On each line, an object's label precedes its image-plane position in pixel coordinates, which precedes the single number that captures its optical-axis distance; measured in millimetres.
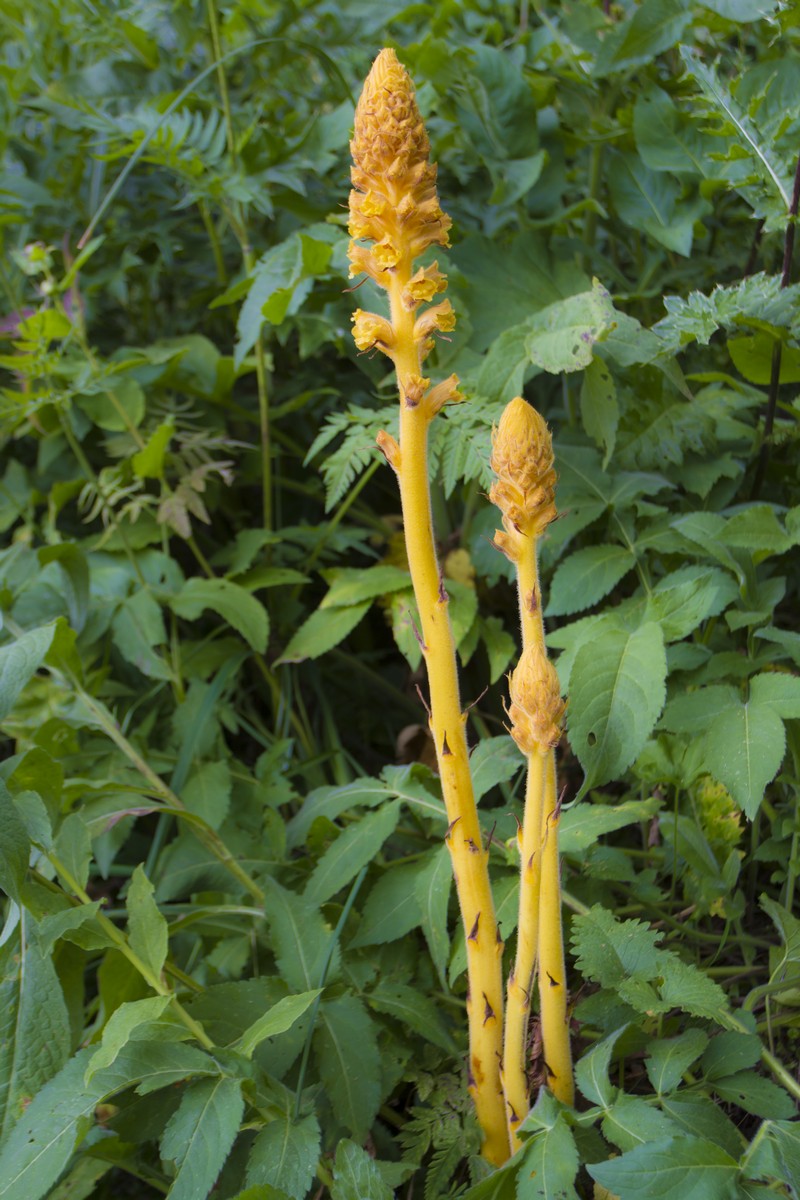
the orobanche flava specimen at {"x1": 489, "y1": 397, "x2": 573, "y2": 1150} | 931
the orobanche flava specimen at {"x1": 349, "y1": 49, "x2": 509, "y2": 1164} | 913
